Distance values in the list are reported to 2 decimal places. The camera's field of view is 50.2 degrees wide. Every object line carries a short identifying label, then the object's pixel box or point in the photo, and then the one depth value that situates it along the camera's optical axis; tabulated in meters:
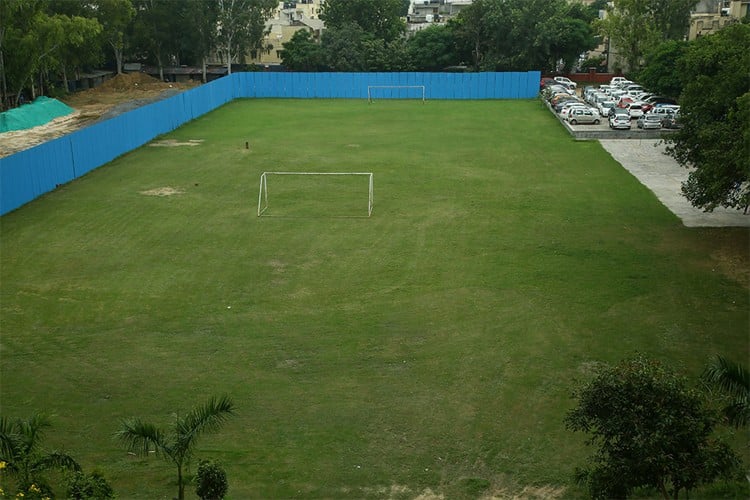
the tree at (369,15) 72.62
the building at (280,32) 86.00
